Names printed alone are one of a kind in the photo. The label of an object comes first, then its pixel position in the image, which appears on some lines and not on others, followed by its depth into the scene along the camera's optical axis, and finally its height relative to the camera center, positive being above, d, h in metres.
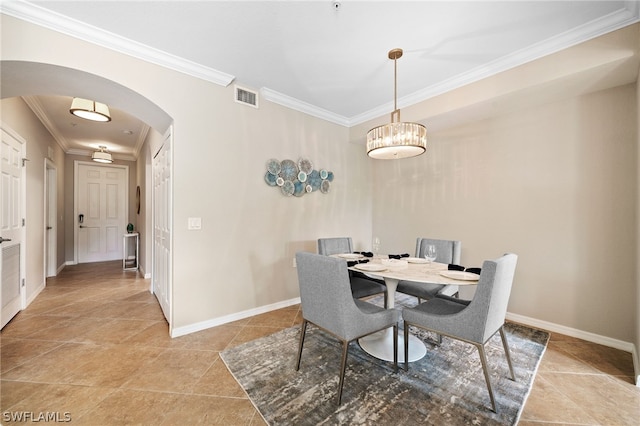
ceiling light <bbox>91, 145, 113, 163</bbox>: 5.20 +1.11
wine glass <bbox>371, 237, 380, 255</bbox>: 2.50 -0.33
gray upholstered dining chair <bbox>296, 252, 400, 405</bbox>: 1.64 -0.66
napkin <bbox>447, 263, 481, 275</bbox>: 1.94 -0.45
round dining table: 1.78 -0.47
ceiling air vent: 2.95 +1.36
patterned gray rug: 1.50 -1.21
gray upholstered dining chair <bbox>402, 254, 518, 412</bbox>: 1.53 -0.69
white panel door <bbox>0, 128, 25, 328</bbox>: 2.57 -0.17
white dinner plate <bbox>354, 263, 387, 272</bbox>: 2.00 -0.45
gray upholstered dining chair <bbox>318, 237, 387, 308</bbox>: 2.50 -0.72
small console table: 5.46 -1.22
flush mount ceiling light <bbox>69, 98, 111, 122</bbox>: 3.10 +1.27
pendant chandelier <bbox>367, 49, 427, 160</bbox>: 2.21 +0.66
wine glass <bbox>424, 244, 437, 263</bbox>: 2.32 -0.38
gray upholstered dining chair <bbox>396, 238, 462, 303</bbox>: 2.44 -0.53
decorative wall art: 3.20 +0.46
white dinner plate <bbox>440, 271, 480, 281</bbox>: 1.75 -0.45
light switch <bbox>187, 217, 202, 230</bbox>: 2.60 -0.13
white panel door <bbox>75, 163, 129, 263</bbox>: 6.03 +0.00
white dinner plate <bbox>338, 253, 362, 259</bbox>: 2.63 -0.47
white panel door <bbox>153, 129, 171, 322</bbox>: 2.71 -0.20
